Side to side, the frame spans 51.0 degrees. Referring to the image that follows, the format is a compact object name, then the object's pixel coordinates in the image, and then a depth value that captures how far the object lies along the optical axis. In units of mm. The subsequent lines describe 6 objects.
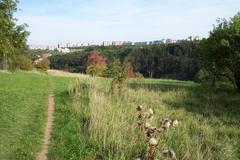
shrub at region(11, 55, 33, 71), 33907
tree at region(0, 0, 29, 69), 12228
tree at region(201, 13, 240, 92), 16417
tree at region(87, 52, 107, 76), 39551
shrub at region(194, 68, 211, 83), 27253
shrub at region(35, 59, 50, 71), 40745
